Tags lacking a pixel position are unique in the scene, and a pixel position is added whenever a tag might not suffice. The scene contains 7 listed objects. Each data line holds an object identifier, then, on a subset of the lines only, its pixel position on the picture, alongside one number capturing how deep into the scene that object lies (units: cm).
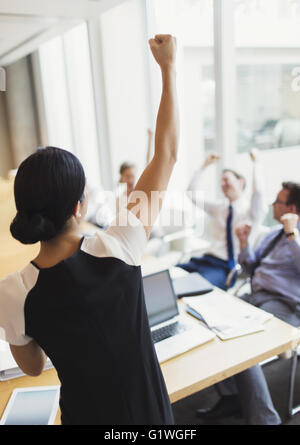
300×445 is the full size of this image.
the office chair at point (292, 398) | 197
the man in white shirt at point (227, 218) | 278
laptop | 156
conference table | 135
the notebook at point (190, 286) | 200
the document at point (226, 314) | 162
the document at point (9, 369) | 145
